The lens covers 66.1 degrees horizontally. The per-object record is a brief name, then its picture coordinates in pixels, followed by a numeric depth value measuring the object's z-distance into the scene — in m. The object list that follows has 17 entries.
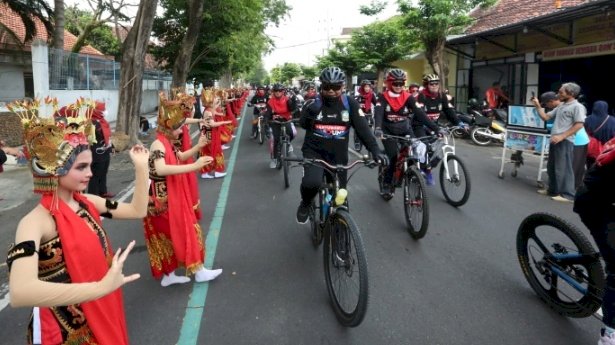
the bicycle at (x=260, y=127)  14.92
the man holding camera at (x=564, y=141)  7.27
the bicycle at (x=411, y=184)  5.41
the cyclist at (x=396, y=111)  7.02
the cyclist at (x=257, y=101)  15.51
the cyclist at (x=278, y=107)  10.48
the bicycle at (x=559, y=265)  3.33
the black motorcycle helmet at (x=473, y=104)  16.42
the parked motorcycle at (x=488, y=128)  14.25
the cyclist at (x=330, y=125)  4.66
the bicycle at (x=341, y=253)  3.32
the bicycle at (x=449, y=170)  6.75
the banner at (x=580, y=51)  13.42
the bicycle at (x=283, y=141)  9.64
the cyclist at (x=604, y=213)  2.92
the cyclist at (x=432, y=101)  7.82
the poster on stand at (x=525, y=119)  8.80
